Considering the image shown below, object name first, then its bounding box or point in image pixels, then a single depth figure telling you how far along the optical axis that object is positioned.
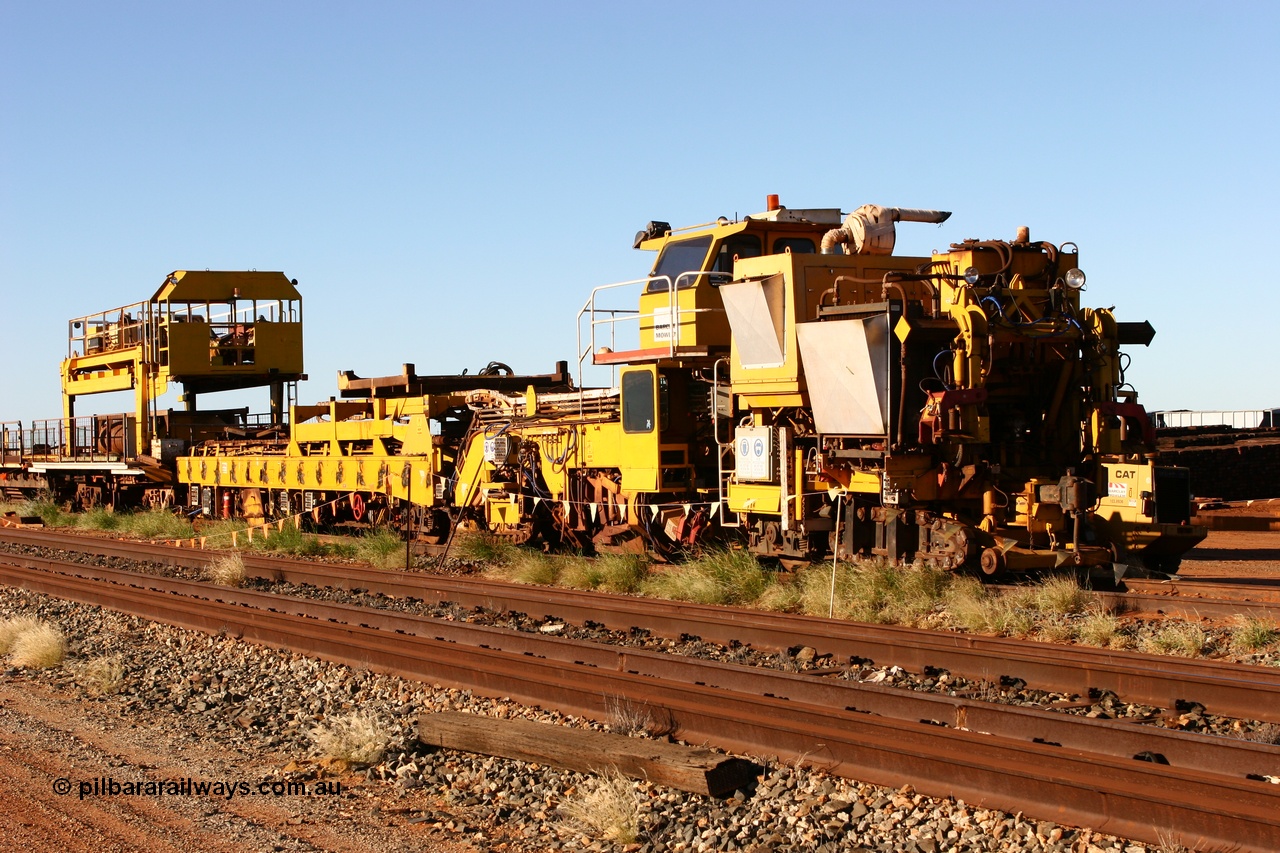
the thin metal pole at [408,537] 17.26
